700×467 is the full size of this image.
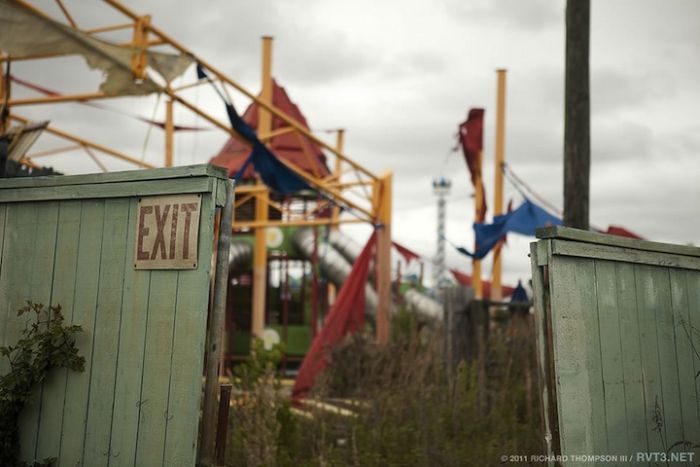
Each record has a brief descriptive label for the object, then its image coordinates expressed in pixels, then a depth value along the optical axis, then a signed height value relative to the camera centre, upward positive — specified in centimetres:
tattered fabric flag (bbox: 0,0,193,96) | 821 +363
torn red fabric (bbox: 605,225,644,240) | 1130 +212
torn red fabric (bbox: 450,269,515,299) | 2147 +266
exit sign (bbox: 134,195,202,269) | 356 +62
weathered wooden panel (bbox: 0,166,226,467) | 349 +23
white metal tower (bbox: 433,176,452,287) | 2545 +533
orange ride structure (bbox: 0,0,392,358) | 849 +363
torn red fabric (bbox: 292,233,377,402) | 1111 +67
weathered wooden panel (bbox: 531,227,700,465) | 382 +15
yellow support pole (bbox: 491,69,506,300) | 1648 +437
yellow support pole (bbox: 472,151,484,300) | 1584 +365
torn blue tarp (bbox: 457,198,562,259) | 1350 +256
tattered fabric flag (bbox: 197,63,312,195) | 1094 +303
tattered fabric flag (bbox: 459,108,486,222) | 1586 +473
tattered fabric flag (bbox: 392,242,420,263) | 1880 +281
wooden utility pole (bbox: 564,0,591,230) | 662 +223
